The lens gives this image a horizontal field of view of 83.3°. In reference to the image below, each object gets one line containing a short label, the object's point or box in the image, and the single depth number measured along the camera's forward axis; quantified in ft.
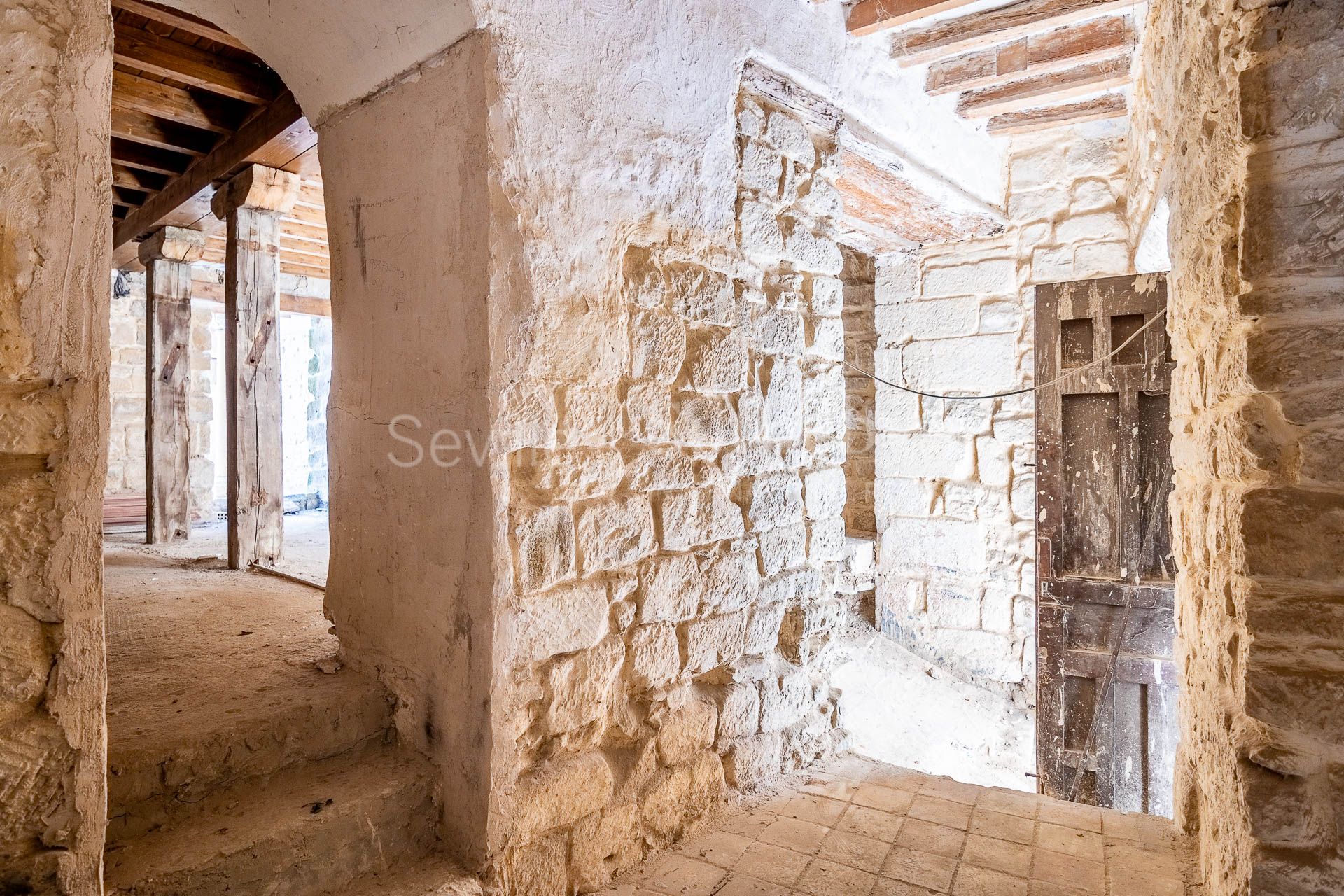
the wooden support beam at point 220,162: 9.99
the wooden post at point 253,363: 11.89
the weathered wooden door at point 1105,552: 10.37
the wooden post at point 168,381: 15.16
